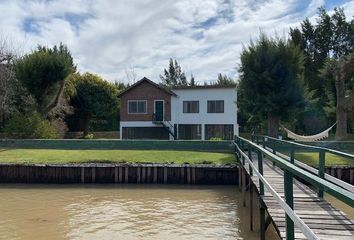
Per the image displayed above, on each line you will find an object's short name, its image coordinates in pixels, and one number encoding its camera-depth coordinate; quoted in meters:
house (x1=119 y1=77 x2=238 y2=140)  37.28
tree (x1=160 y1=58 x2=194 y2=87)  92.38
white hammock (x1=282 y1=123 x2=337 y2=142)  29.64
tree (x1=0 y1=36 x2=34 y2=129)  32.53
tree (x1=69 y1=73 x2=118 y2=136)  45.12
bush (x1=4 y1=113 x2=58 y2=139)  29.50
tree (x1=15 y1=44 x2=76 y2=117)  32.66
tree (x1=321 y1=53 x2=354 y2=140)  29.11
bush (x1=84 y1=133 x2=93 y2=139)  41.29
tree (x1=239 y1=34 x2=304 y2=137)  27.22
